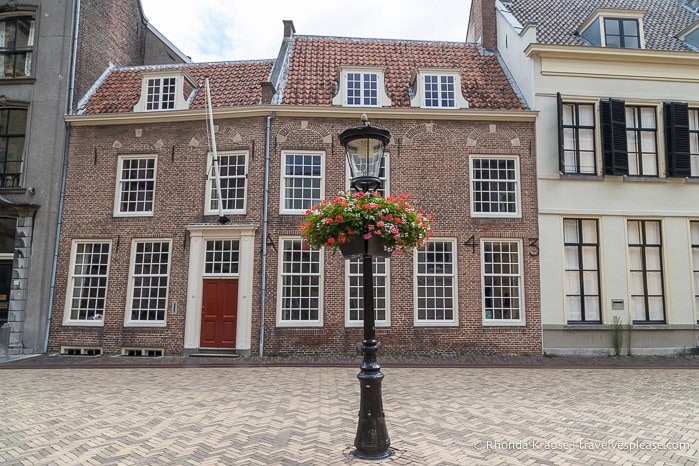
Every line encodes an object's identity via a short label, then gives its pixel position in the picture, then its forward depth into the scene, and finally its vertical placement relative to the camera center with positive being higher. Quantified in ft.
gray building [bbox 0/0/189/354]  45.93 +16.74
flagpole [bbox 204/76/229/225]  43.73 +12.54
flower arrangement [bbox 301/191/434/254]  18.95 +3.09
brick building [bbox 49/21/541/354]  44.60 +7.17
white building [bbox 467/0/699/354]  45.37 +11.83
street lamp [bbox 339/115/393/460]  18.02 -1.52
